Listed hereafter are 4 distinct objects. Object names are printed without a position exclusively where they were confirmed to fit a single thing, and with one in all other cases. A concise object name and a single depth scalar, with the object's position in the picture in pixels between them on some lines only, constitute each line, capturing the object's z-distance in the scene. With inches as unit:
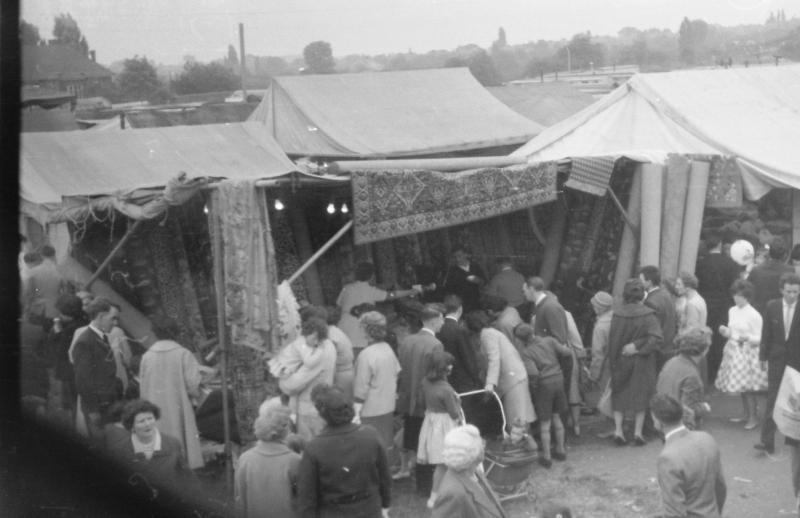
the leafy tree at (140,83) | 829.2
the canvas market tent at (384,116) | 556.4
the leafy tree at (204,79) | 977.5
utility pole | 888.3
